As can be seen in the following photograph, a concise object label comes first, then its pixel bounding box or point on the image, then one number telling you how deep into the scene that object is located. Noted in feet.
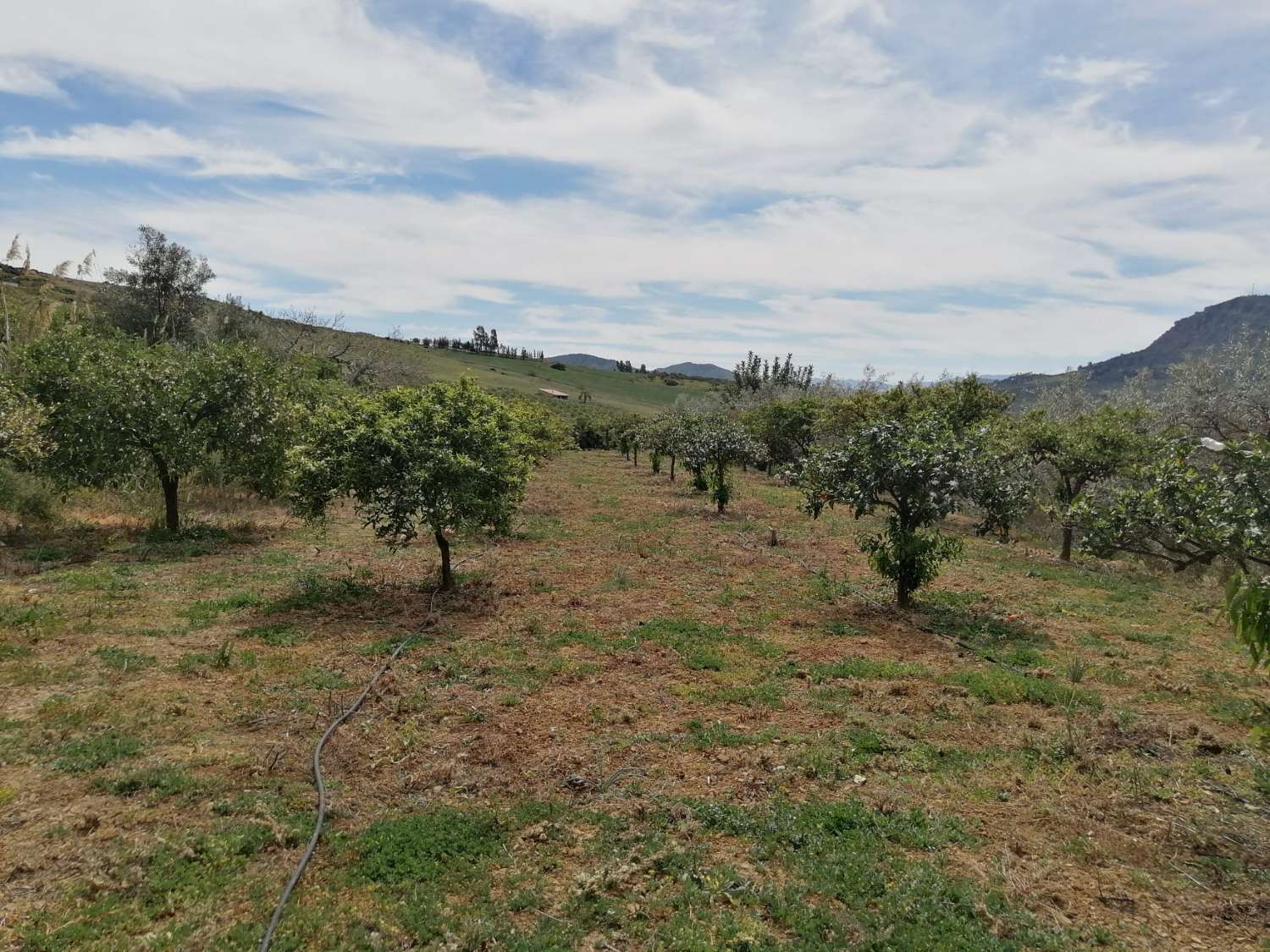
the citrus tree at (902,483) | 42.98
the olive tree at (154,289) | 171.32
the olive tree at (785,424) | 159.63
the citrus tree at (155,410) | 57.00
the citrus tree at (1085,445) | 68.08
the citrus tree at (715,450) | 96.25
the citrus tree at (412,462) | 43.75
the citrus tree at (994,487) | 43.16
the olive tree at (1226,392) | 87.71
